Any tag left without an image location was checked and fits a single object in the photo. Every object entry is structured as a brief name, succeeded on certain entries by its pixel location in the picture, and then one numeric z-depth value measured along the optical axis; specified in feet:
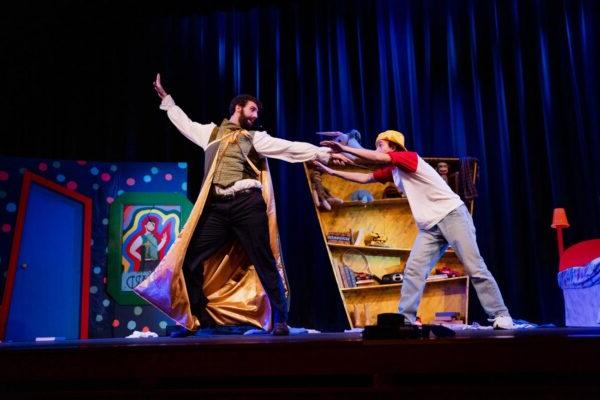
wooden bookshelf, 14.42
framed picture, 14.82
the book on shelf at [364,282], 14.47
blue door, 14.08
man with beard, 11.17
